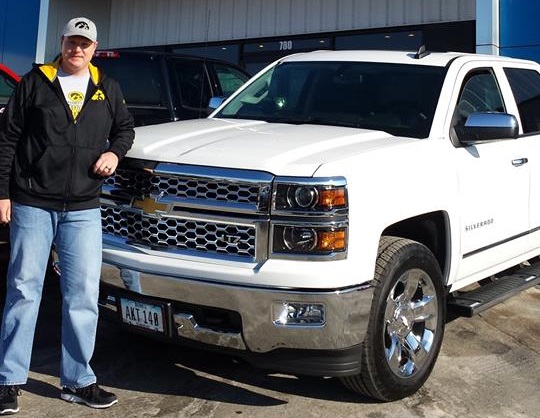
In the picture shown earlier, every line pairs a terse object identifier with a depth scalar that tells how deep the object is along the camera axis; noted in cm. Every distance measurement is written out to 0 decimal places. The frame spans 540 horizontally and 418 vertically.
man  325
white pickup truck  314
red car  628
